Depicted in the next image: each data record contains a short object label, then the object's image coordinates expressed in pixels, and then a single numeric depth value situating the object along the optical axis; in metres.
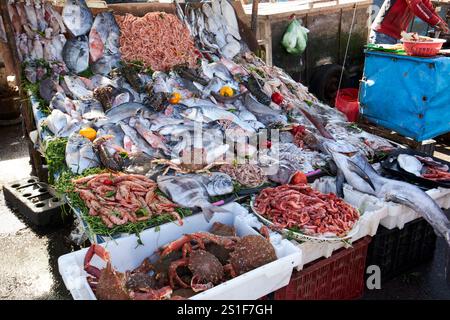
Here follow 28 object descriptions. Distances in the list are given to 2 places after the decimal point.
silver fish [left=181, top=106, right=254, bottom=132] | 4.93
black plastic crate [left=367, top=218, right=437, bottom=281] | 3.87
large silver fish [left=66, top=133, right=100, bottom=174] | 3.89
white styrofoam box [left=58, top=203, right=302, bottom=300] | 2.47
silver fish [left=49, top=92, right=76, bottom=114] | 4.78
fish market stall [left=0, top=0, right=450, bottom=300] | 2.79
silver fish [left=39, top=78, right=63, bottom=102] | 5.09
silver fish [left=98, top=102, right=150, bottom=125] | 4.55
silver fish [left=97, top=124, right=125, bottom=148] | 4.27
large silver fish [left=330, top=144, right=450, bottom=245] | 3.51
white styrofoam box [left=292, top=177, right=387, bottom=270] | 3.16
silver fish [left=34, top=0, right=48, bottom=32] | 5.75
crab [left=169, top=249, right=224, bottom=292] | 2.65
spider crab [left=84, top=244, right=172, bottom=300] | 2.39
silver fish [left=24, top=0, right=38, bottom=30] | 5.71
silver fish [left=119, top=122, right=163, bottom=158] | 4.26
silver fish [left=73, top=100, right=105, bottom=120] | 4.66
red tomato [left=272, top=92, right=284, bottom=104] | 5.89
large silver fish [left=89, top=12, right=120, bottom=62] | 5.86
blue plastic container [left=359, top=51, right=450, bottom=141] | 5.46
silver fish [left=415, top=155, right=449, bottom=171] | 4.28
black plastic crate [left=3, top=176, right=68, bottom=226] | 4.91
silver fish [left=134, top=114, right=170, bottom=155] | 4.35
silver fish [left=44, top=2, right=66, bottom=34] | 5.82
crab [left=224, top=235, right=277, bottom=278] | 2.73
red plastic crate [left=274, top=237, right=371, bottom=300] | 3.16
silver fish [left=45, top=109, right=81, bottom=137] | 4.36
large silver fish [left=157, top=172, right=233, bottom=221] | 3.42
